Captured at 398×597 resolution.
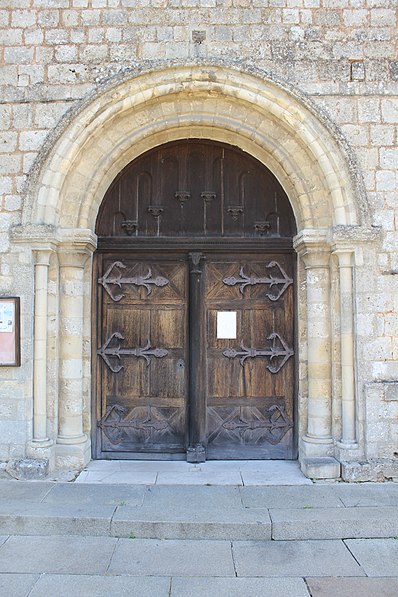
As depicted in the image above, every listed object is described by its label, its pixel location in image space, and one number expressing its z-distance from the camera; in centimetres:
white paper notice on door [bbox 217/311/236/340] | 495
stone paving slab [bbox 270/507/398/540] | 354
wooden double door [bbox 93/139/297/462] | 493
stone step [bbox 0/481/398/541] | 354
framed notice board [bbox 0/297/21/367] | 445
